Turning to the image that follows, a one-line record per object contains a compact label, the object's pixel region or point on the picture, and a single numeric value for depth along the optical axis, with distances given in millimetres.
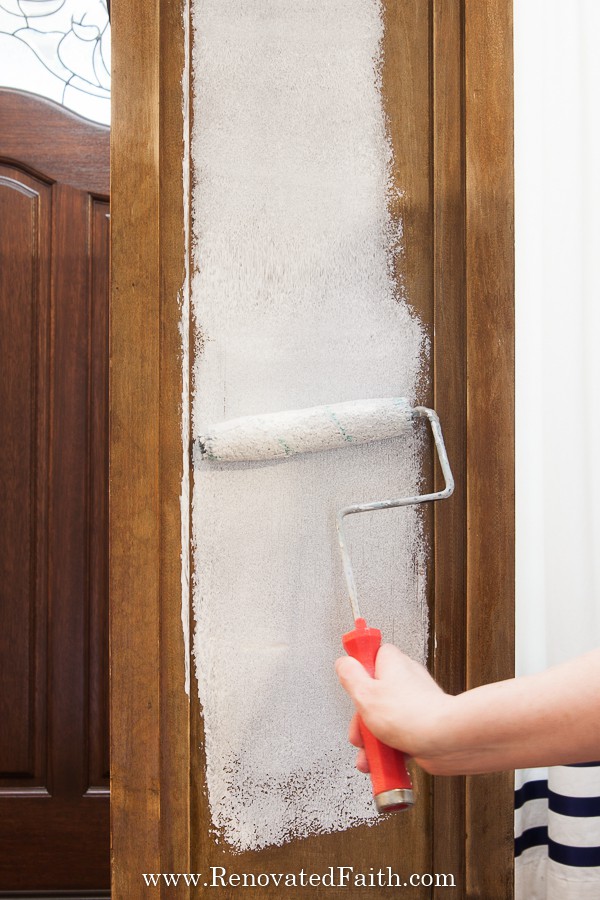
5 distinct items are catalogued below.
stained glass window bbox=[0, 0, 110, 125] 1319
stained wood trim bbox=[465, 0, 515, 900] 544
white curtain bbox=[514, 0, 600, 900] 662
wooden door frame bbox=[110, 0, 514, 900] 514
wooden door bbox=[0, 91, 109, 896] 1304
